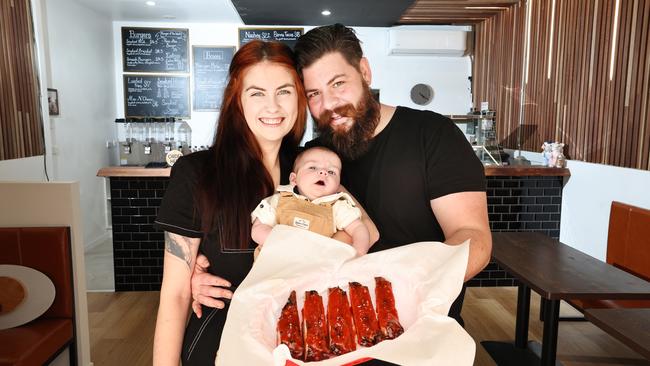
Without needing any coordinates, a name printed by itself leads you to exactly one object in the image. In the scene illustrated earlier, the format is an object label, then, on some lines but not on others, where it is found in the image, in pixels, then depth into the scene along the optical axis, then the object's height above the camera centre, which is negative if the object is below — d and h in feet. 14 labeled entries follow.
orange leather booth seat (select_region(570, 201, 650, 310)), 9.32 -2.70
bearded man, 4.66 -0.39
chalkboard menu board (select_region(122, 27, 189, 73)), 20.92 +3.16
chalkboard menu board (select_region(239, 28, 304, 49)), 20.97 +3.92
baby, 4.39 -0.86
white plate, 8.34 -3.29
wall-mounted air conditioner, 20.51 +3.52
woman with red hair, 4.62 -0.85
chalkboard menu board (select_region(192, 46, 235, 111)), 21.18 +2.13
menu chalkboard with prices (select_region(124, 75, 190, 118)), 21.16 +1.10
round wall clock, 21.80 +1.20
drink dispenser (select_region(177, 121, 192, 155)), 21.47 -0.61
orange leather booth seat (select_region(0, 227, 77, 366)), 8.69 -2.79
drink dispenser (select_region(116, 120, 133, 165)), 16.26 -1.21
